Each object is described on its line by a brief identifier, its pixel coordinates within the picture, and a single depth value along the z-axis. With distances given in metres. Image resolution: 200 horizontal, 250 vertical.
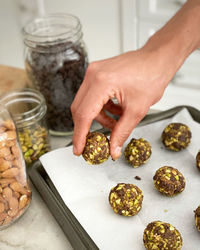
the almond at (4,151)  0.84
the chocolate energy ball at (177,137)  1.03
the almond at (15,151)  0.87
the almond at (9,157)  0.85
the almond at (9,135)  0.84
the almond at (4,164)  0.84
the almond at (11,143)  0.85
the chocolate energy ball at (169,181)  0.90
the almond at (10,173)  0.85
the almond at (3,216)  0.86
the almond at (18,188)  0.87
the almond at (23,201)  0.90
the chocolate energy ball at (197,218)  0.81
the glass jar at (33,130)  1.03
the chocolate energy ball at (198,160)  0.97
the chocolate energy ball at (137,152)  0.99
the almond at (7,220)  0.88
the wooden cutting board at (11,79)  1.23
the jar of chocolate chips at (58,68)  1.10
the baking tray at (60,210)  0.83
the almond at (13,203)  0.87
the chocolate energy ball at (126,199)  0.86
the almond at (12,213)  0.88
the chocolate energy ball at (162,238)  0.77
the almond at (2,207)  0.85
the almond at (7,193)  0.85
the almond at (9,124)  0.85
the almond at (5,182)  0.84
